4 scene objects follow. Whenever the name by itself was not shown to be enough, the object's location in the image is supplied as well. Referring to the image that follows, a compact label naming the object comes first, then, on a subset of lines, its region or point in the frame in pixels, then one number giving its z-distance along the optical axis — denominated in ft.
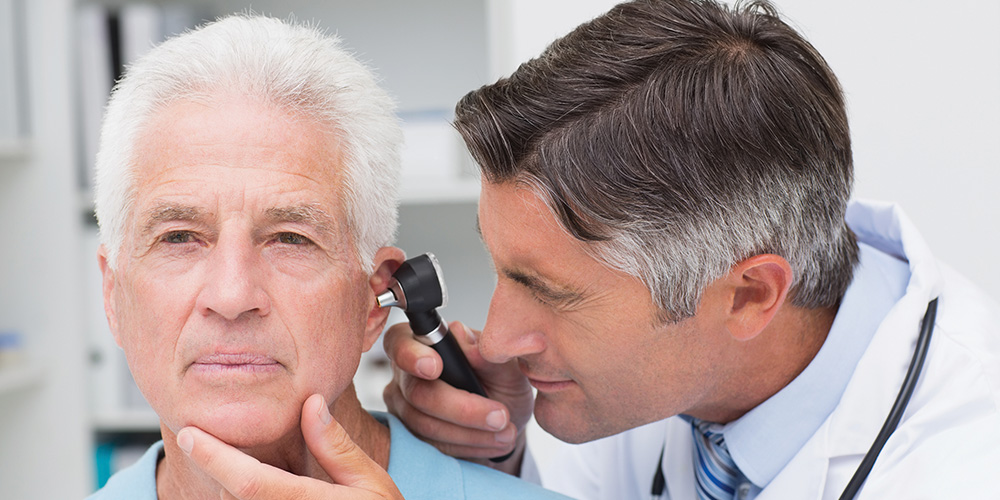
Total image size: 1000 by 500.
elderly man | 3.20
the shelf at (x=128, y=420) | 7.70
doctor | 3.66
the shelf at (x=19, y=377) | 7.25
